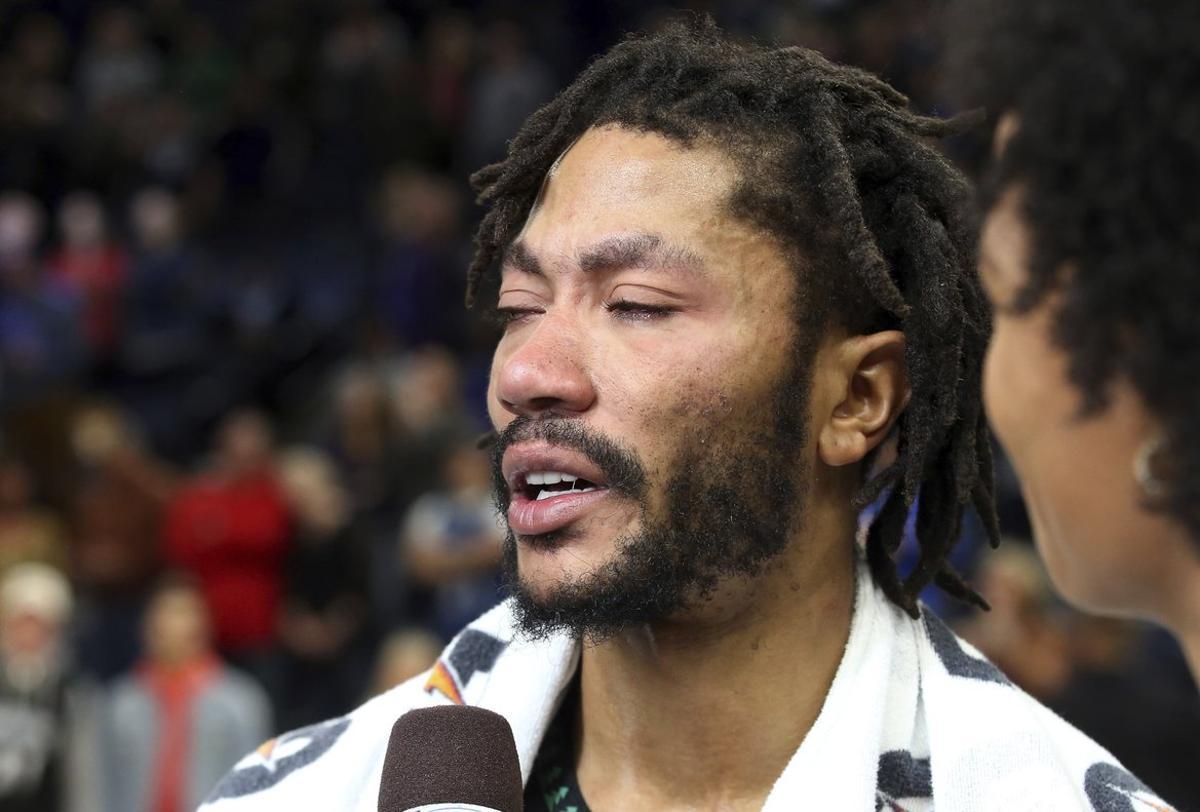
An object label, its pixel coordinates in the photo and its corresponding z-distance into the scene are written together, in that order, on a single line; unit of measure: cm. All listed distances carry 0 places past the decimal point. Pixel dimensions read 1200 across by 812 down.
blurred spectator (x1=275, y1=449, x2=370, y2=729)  1603
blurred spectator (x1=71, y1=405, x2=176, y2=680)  1695
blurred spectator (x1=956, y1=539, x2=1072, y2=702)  1072
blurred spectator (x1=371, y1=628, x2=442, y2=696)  1299
